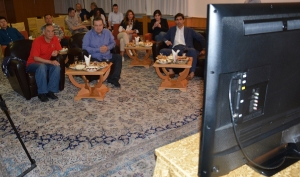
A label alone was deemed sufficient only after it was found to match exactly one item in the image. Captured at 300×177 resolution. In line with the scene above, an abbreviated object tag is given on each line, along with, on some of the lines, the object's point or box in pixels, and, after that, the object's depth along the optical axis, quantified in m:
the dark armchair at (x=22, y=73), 3.92
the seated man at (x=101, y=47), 4.66
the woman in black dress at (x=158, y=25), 6.73
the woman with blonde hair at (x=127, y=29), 6.87
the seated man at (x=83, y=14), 9.18
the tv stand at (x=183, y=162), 1.00
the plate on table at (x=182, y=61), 4.32
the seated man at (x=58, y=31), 6.48
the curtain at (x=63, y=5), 11.35
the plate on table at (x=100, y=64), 4.01
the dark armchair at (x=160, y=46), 5.50
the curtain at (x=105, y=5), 9.86
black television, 0.65
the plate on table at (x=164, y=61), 4.32
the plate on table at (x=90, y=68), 3.85
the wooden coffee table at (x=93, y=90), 4.11
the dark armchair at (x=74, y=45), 5.02
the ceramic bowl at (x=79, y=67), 3.88
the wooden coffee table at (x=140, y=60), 5.81
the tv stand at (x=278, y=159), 0.93
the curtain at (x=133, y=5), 8.57
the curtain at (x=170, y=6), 7.30
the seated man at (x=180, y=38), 5.21
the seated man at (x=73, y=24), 7.48
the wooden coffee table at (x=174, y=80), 4.30
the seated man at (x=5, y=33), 5.98
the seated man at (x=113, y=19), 8.22
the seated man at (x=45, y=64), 4.04
